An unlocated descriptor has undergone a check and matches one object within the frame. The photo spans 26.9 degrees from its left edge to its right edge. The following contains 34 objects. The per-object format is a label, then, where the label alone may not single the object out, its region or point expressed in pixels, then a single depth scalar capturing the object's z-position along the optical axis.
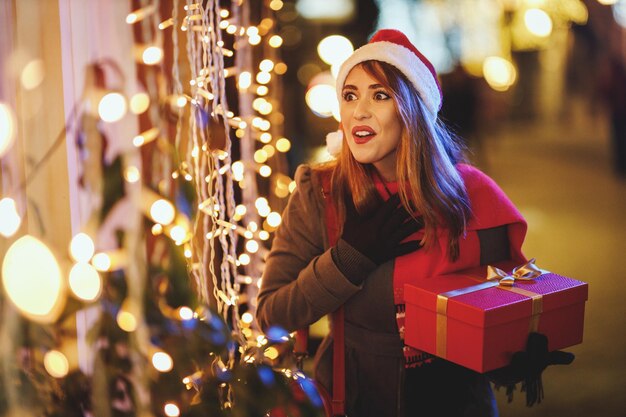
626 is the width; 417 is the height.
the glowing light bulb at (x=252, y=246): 2.68
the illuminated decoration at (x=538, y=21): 7.71
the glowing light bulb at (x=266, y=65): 2.74
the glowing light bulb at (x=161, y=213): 1.85
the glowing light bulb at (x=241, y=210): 2.70
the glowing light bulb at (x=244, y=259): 2.58
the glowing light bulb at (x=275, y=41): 2.86
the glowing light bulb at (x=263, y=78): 2.70
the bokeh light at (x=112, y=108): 2.06
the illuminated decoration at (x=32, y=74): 2.04
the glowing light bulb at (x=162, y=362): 1.72
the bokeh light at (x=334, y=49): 8.00
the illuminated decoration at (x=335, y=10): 13.25
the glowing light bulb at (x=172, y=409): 1.72
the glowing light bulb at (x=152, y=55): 2.16
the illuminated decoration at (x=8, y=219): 1.93
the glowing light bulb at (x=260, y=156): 2.95
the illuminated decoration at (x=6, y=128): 1.97
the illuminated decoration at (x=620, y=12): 9.11
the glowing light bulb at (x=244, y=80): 2.55
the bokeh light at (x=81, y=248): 1.82
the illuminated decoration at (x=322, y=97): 7.35
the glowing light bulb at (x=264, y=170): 2.74
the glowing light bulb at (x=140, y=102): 2.17
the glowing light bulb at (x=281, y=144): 3.01
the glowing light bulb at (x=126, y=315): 1.71
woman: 2.23
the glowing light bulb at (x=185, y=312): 1.72
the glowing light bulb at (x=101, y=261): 1.76
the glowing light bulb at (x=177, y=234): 1.96
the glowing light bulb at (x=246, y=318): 2.62
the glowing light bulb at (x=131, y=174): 1.68
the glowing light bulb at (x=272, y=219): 2.79
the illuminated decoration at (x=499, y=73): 12.48
